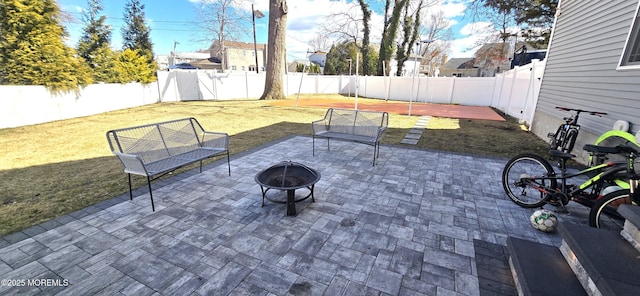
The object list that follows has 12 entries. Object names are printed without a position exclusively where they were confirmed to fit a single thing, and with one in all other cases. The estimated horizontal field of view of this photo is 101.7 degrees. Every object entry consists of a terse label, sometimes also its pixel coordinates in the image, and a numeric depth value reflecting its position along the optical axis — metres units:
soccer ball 2.74
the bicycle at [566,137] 4.99
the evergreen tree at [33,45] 8.21
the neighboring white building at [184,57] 47.65
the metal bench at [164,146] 3.22
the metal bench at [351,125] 5.24
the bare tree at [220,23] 25.75
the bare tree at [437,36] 35.94
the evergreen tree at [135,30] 16.62
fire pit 2.99
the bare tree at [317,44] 43.08
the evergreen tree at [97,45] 12.05
